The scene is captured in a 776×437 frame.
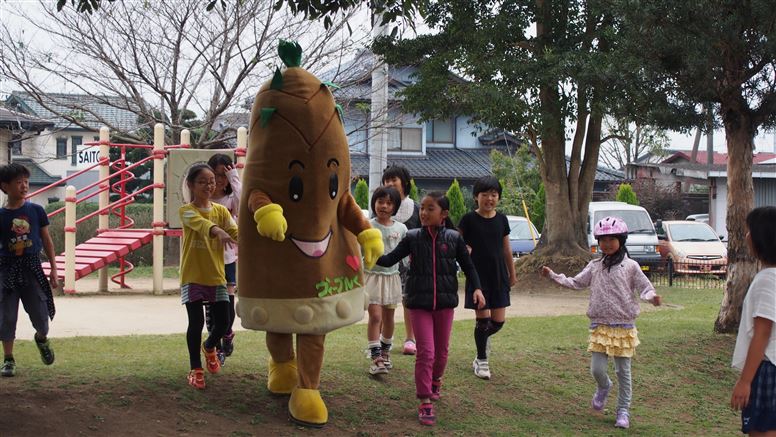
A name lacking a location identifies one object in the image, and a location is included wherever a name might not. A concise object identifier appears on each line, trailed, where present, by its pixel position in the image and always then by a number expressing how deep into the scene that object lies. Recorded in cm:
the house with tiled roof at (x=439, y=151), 3095
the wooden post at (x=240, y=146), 1477
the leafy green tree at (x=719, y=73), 918
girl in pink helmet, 668
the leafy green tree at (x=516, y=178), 2970
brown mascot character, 576
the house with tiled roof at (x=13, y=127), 2120
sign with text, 2992
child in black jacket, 636
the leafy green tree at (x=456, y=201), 2553
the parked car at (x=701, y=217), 3419
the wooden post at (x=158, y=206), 1522
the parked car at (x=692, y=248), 2069
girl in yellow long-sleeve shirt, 629
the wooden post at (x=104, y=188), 1583
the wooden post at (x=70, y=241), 1464
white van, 2133
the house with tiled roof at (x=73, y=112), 1928
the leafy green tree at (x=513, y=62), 1557
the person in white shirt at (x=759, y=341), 448
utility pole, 1608
